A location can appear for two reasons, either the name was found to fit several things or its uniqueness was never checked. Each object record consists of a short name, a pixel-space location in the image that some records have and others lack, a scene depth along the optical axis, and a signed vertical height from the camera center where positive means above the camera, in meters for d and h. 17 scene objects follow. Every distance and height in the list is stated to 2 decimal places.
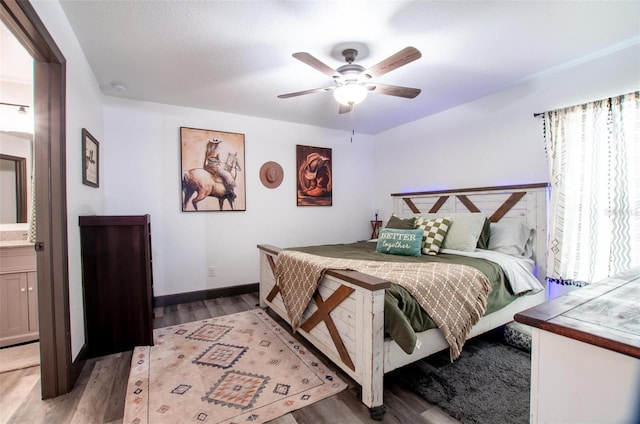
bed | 1.56 -0.71
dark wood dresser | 2.18 -0.60
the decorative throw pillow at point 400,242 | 2.73 -0.37
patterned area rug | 1.59 -1.16
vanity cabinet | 2.29 -0.72
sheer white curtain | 2.24 +0.14
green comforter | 1.54 -0.57
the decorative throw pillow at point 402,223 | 3.14 -0.20
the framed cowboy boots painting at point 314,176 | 4.25 +0.47
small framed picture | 2.25 +0.42
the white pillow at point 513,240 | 2.78 -0.35
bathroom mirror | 2.63 +0.18
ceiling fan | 1.97 +0.98
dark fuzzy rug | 1.56 -1.15
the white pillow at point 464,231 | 2.79 -0.27
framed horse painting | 3.48 +0.47
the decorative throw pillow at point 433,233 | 2.81 -0.29
